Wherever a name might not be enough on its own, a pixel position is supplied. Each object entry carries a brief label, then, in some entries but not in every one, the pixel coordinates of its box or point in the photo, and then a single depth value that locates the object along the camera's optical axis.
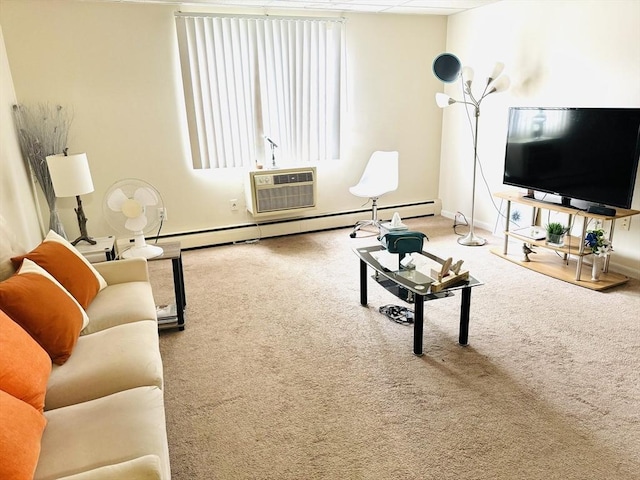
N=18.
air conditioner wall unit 4.45
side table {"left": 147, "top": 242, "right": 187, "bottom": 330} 2.83
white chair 4.75
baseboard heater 4.55
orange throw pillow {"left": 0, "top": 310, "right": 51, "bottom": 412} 1.35
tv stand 3.29
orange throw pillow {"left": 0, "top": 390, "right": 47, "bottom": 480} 1.08
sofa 1.21
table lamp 2.99
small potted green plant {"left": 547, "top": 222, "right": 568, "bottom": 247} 3.49
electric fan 2.92
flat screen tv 3.11
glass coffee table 2.41
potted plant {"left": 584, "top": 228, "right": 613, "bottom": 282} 3.27
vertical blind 4.19
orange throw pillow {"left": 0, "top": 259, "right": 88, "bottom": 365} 1.69
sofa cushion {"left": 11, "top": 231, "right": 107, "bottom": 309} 2.10
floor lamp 4.15
